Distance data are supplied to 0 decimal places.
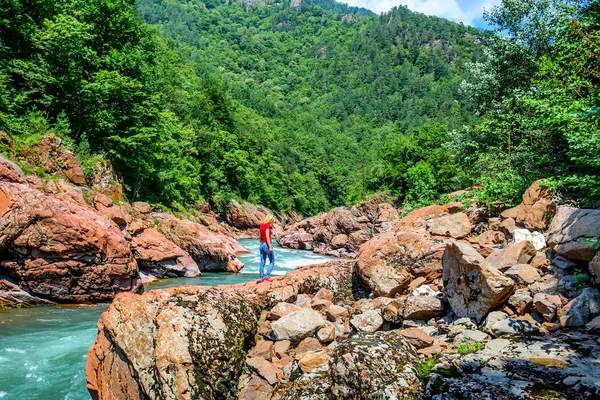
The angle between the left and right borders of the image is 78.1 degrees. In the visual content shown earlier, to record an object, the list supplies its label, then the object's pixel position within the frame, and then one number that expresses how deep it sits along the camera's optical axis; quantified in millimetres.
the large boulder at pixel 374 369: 4879
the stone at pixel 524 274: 6633
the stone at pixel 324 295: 9891
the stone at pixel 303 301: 9098
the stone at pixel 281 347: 6877
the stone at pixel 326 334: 7043
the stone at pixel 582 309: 5465
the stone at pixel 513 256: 7219
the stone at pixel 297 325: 7062
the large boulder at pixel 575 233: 6254
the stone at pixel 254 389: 5996
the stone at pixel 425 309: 7090
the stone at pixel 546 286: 6281
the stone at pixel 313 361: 6141
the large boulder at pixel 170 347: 5668
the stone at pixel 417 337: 5918
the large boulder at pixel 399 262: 9016
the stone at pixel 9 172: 14625
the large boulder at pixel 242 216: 49062
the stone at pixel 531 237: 7773
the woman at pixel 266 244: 11414
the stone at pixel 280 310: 7922
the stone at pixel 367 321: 7426
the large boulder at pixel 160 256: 20078
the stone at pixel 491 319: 5891
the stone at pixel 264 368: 6234
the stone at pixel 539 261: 7098
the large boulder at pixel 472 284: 6129
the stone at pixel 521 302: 6082
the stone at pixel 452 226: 10227
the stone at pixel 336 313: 8164
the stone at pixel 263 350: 6797
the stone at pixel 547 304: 5766
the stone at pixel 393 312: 7324
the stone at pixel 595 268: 5578
